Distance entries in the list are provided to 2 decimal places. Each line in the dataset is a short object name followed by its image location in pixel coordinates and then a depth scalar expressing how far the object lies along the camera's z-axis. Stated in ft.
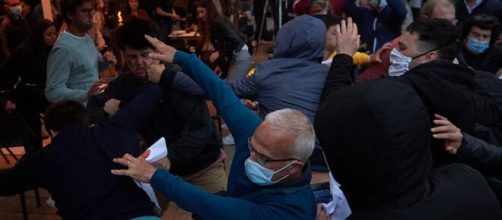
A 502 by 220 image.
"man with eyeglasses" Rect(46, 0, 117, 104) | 10.87
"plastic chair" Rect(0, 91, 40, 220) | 14.50
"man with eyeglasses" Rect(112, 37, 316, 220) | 5.65
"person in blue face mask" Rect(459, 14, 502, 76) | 12.05
